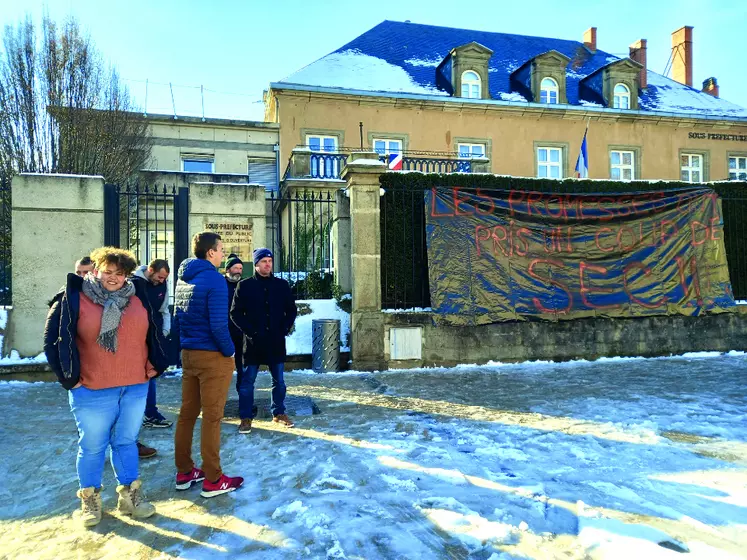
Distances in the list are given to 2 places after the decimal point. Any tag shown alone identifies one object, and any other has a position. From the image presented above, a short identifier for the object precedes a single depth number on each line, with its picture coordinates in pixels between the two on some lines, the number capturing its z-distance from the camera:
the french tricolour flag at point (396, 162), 16.41
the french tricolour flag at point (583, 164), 14.58
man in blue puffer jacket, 3.72
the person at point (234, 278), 5.63
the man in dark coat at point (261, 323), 5.21
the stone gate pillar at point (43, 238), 8.25
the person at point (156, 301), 5.43
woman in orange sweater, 3.15
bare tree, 15.49
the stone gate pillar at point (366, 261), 8.77
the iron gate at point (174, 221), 8.68
